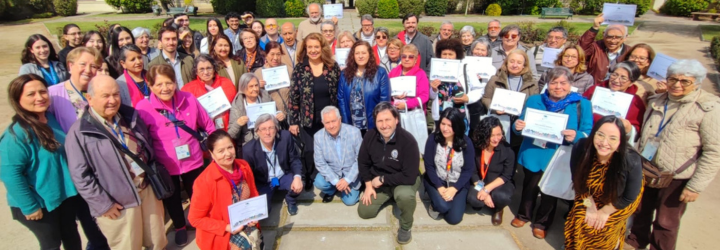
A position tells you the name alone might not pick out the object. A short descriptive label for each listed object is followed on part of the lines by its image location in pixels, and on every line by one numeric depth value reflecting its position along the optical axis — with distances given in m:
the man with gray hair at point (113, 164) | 3.13
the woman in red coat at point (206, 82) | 4.73
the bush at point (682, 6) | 26.83
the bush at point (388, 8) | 28.31
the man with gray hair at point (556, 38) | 5.90
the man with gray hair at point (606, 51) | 5.39
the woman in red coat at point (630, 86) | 4.25
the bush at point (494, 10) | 31.38
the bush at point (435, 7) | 30.42
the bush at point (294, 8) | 29.77
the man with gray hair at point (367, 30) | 7.32
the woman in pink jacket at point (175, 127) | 3.85
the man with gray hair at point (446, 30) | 7.17
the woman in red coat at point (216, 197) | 3.46
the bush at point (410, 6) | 29.39
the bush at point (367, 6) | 29.75
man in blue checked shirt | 4.79
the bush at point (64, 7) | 29.78
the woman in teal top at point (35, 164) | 2.99
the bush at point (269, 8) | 29.72
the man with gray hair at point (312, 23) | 7.96
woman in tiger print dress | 3.37
